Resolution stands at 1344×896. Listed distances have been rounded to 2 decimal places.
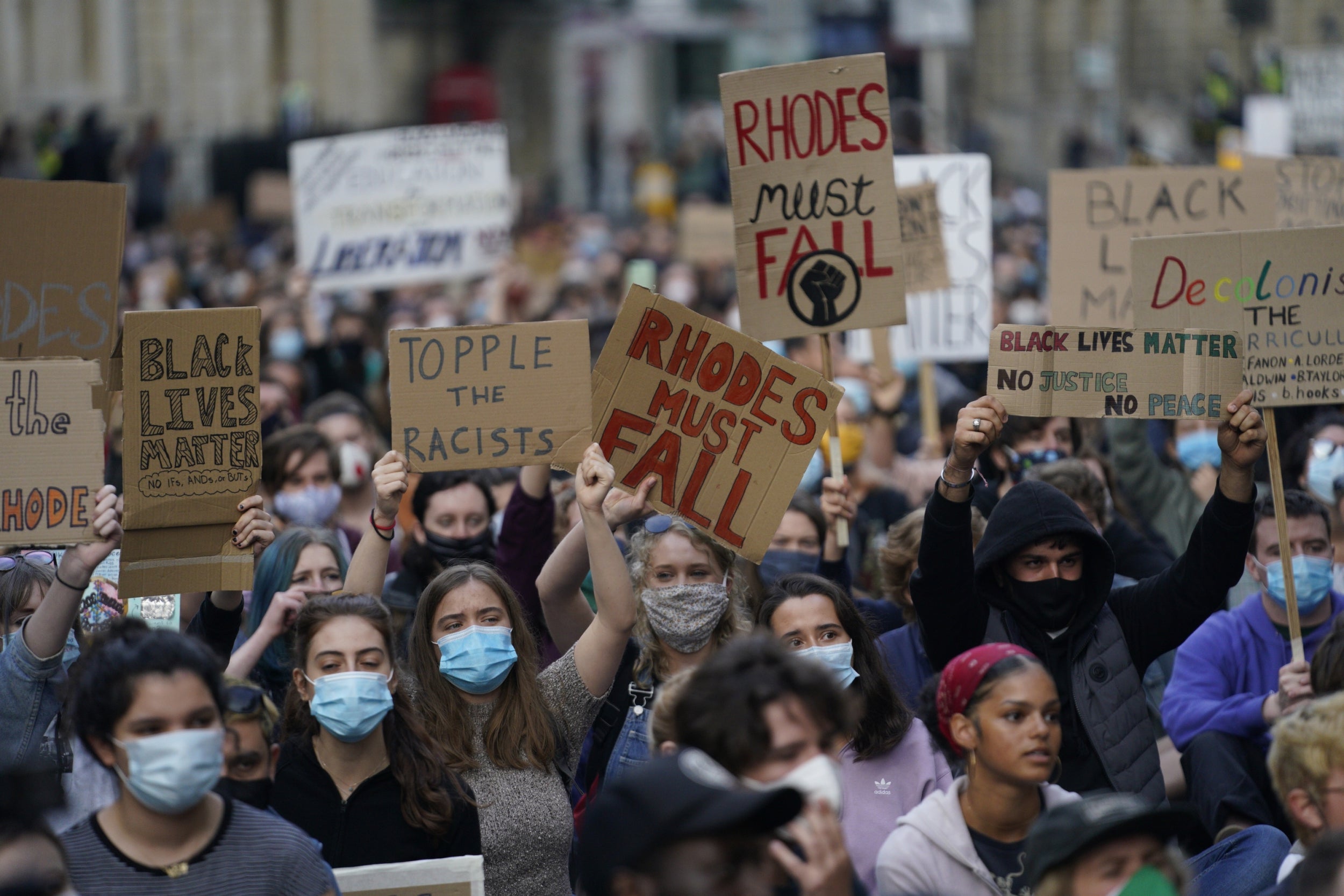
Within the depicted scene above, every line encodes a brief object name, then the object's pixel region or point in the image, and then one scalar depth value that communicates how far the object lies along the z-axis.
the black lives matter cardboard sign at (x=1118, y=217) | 15.69
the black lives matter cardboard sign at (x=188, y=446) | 9.65
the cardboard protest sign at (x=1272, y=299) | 10.47
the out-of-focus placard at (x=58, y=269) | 10.24
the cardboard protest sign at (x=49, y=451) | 9.35
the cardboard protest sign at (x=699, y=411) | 10.27
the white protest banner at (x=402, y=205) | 21.30
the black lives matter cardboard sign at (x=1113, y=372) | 9.95
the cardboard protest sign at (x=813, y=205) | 11.59
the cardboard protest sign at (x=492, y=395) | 10.17
